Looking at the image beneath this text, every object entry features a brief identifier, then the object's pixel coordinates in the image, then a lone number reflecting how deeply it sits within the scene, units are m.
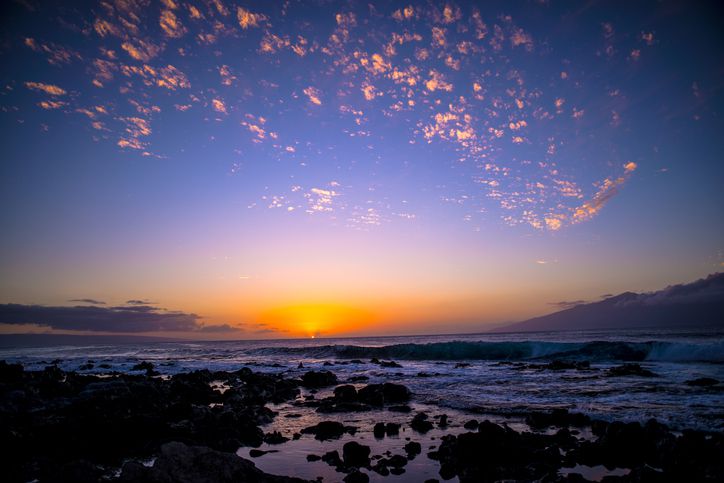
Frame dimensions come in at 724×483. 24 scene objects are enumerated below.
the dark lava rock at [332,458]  8.93
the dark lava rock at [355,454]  8.84
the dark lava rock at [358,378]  27.25
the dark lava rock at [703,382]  18.70
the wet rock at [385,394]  17.53
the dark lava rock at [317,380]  25.31
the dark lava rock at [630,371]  24.52
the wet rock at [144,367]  36.09
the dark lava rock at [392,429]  11.61
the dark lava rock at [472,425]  11.85
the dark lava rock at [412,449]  9.38
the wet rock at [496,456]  7.85
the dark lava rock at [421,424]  11.94
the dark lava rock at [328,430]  11.61
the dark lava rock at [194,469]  6.20
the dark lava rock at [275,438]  11.06
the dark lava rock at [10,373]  23.09
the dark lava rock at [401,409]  15.32
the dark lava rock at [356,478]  7.68
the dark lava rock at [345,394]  17.98
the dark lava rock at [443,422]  12.38
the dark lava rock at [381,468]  8.21
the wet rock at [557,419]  11.95
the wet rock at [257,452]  9.75
